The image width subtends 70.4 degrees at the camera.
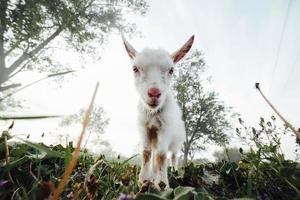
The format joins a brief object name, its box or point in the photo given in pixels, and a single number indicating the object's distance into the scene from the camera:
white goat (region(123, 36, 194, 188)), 0.45
